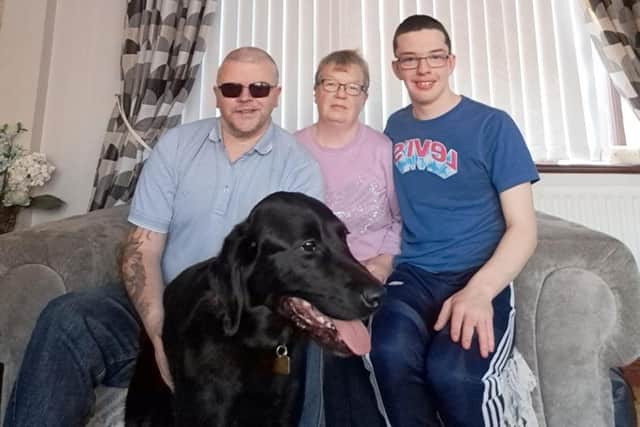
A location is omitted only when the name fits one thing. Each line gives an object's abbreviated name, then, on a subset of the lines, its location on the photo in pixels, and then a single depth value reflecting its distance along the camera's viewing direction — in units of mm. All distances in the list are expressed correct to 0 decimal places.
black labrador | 715
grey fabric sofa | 921
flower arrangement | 1806
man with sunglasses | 811
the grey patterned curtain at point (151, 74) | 2000
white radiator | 1956
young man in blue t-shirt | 796
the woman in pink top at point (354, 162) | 1140
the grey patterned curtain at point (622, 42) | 1974
